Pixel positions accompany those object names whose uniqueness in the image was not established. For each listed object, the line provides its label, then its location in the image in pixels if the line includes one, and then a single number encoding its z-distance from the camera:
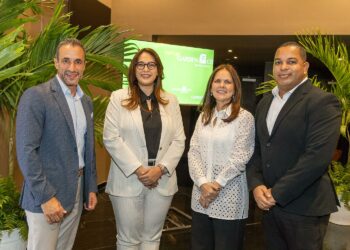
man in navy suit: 1.95
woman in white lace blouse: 2.21
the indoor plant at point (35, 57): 2.20
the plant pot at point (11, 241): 2.41
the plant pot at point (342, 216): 4.14
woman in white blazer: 2.37
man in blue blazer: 1.78
